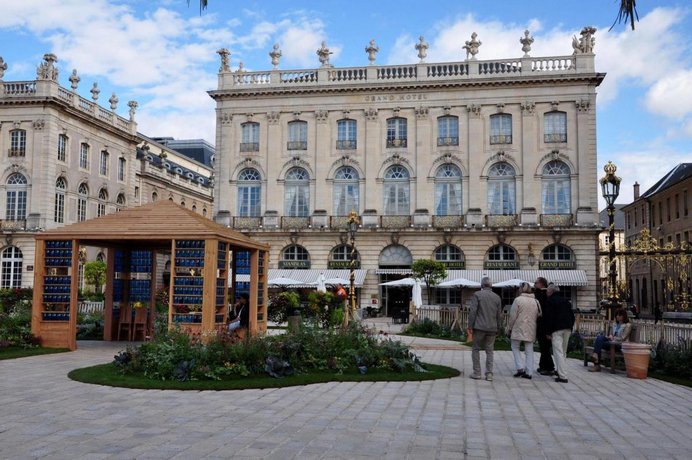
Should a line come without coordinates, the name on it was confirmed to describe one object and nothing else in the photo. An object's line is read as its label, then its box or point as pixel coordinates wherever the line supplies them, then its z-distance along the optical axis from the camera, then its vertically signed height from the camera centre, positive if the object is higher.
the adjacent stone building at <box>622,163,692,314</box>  48.62 +4.94
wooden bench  14.06 -1.52
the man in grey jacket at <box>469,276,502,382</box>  12.53 -0.80
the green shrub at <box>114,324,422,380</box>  11.48 -1.38
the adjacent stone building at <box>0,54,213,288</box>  44.78 +7.91
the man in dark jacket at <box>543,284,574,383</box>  12.53 -0.82
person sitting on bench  14.27 -1.23
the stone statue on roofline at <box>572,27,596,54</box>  39.84 +14.00
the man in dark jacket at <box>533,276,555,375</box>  13.22 -1.17
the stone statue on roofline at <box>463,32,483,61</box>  41.41 +14.19
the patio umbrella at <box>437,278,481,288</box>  36.20 -0.19
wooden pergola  15.42 +0.33
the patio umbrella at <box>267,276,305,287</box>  37.94 -0.20
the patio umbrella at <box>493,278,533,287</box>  36.09 -0.17
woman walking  12.80 -0.88
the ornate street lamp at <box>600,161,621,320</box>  18.89 +2.32
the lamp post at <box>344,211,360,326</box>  25.81 +0.36
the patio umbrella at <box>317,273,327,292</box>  31.42 -0.23
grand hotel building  39.56 +6.84
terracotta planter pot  13.09 -1.52
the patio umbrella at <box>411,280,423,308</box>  29.17 -0.68
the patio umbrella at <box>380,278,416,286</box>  35.16 -0.15
